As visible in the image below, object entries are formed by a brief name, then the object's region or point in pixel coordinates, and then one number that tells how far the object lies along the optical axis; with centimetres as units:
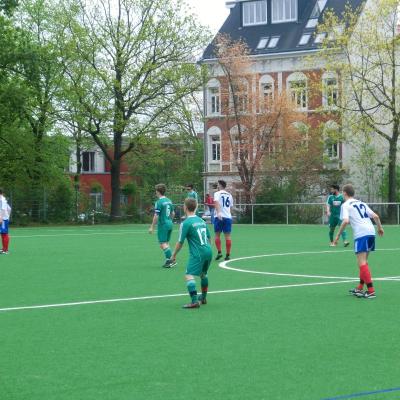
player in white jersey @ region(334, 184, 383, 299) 1295
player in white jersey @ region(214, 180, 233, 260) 2166
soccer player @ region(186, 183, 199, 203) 2493
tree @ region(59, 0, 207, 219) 5359
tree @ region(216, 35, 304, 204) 5391
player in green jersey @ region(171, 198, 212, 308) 1192
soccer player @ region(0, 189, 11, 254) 2416
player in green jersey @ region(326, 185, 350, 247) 2723
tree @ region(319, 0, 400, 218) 4734
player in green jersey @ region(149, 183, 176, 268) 1952
